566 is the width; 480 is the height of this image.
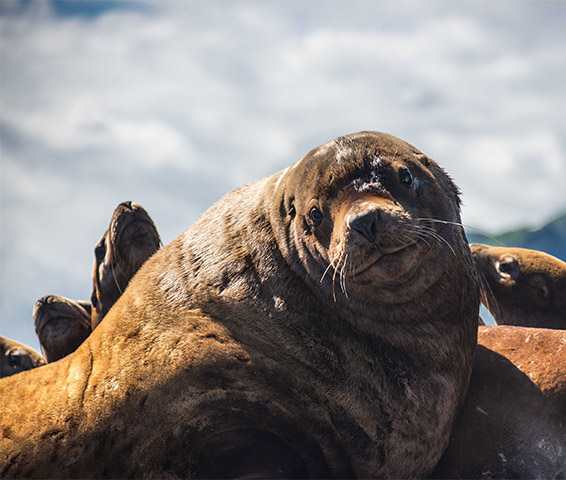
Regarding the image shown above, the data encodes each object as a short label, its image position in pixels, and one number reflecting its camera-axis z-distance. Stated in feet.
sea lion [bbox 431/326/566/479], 31.40
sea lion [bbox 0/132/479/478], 28.60
